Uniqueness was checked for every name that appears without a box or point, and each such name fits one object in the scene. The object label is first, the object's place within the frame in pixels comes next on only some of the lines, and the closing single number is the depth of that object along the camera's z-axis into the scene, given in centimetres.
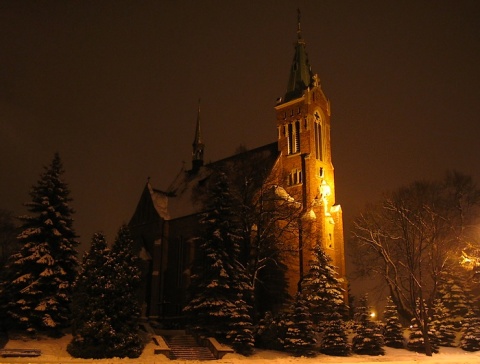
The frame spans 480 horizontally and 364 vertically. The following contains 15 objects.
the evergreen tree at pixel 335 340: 2731
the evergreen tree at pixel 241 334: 2569
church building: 3481
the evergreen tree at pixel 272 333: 2719
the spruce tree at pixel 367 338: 2845
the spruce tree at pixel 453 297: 3950
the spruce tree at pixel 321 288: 3253
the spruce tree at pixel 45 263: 2373
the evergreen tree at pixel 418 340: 3038
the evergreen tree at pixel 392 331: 3155
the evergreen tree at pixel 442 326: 3488
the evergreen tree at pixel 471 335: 3262
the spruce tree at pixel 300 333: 2603
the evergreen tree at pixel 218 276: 2647
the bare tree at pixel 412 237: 2588
